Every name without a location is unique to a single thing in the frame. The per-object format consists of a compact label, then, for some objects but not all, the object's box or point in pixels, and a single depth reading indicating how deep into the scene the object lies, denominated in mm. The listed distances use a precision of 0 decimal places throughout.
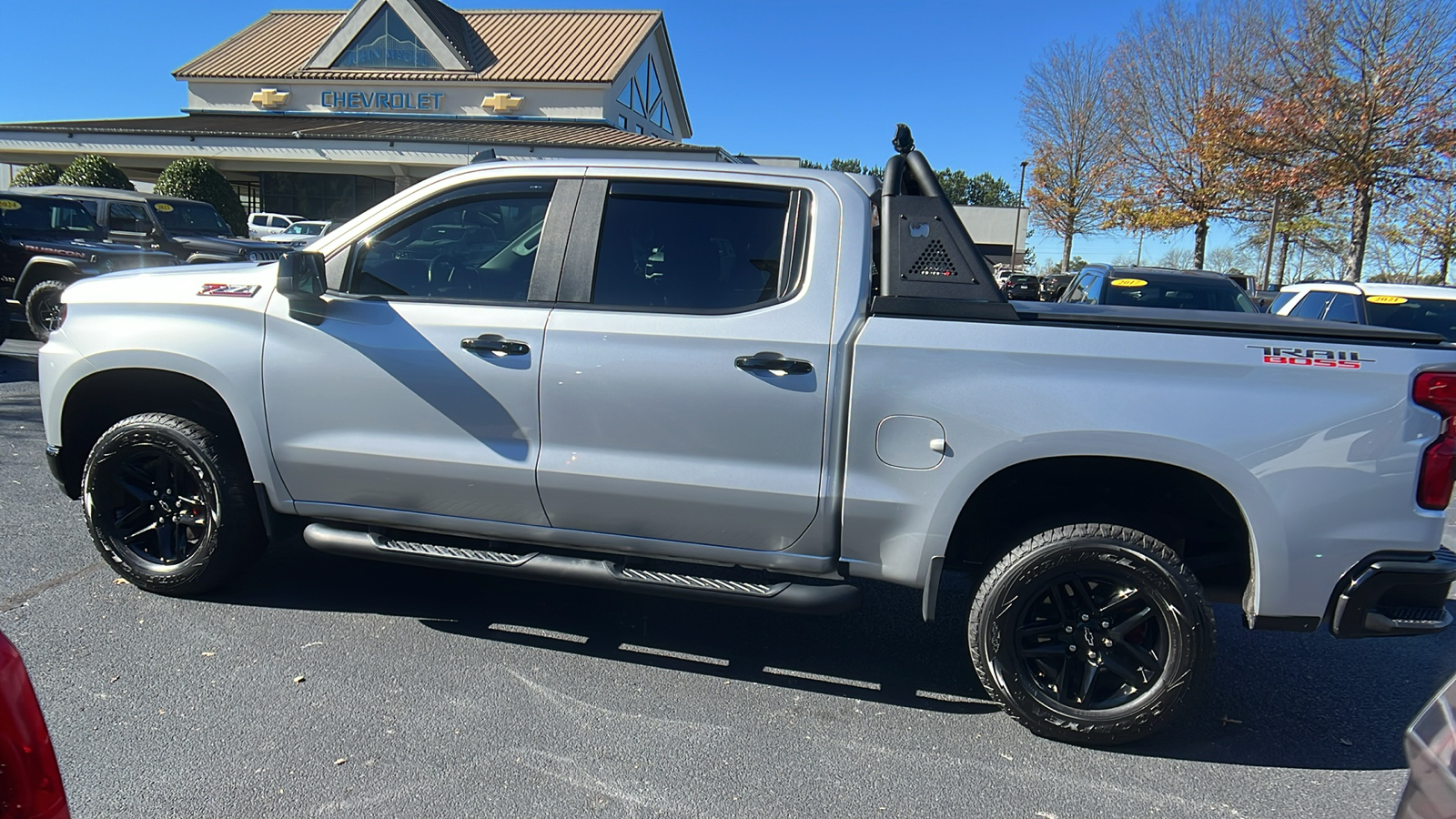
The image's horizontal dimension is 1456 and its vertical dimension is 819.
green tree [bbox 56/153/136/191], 23938
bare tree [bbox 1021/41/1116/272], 32812
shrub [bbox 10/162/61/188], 25225
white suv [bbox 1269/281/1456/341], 8023
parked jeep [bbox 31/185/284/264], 12273
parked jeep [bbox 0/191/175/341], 10508
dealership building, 32062
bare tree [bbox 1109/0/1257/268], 24406
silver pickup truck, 3020
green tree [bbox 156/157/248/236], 26234
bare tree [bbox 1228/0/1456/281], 16906
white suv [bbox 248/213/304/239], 31219
